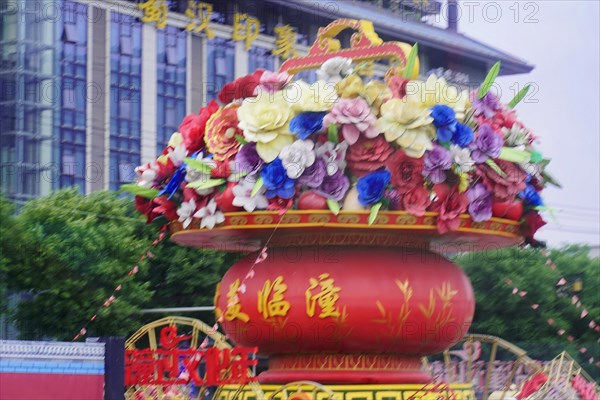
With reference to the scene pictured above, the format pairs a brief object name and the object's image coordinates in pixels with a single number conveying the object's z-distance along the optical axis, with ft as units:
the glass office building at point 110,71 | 139.64
